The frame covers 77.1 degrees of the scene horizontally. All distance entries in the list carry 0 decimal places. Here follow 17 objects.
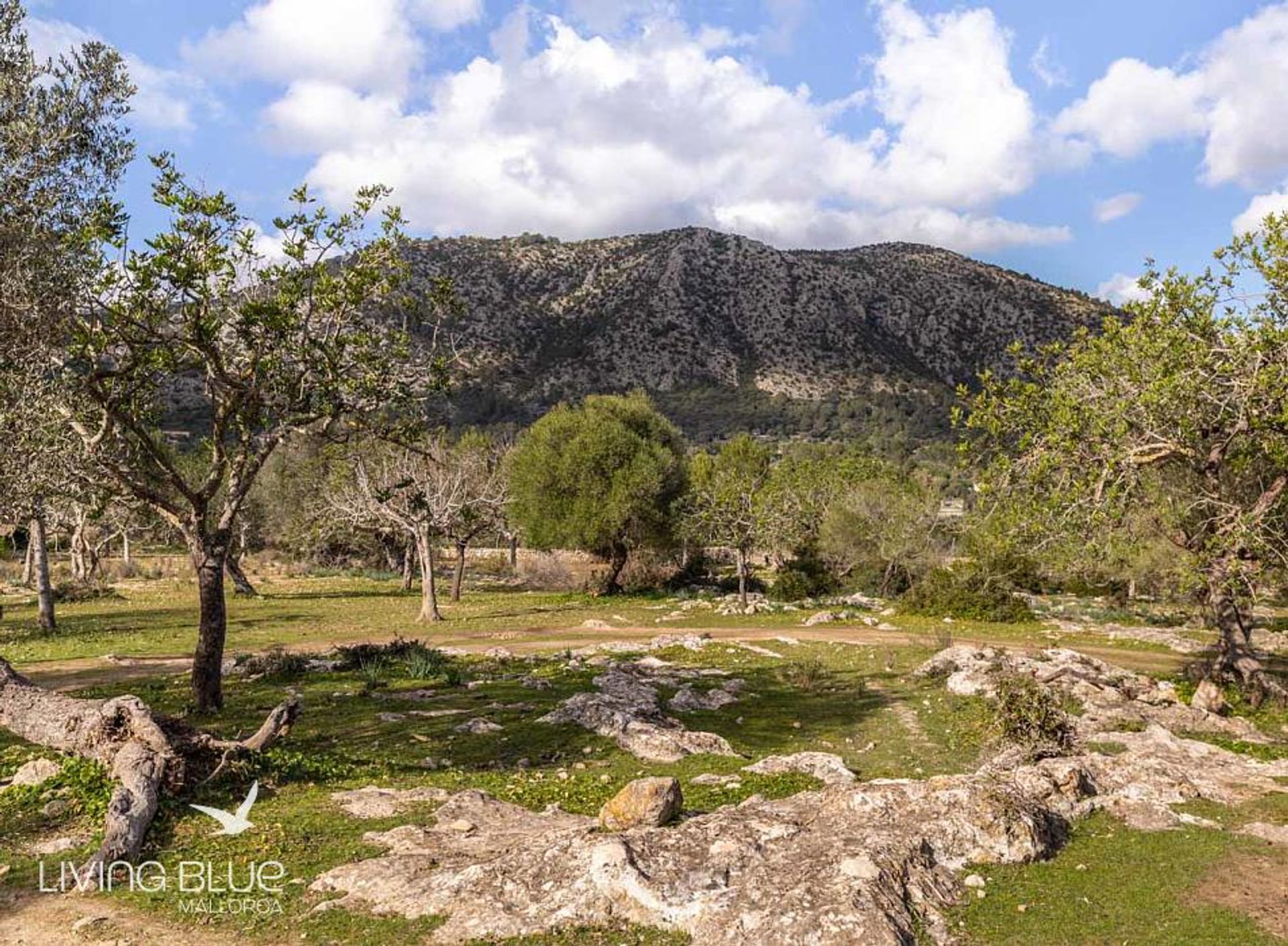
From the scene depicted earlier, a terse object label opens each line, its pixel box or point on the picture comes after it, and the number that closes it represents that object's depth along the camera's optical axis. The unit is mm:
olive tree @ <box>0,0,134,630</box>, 14617
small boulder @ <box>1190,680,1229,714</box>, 18922
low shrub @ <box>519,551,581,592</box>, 57594
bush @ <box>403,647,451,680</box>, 23016
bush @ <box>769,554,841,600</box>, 50062
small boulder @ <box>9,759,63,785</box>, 12211
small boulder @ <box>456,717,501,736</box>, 17156
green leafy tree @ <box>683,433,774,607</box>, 43000
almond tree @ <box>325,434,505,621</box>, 38500
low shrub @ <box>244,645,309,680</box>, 23312
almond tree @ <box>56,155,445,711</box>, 15297
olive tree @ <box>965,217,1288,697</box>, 16672
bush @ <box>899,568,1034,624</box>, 39188
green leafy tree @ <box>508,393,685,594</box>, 49125
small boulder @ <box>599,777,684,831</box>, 10164
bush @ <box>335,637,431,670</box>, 24594
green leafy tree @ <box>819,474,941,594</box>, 51125
